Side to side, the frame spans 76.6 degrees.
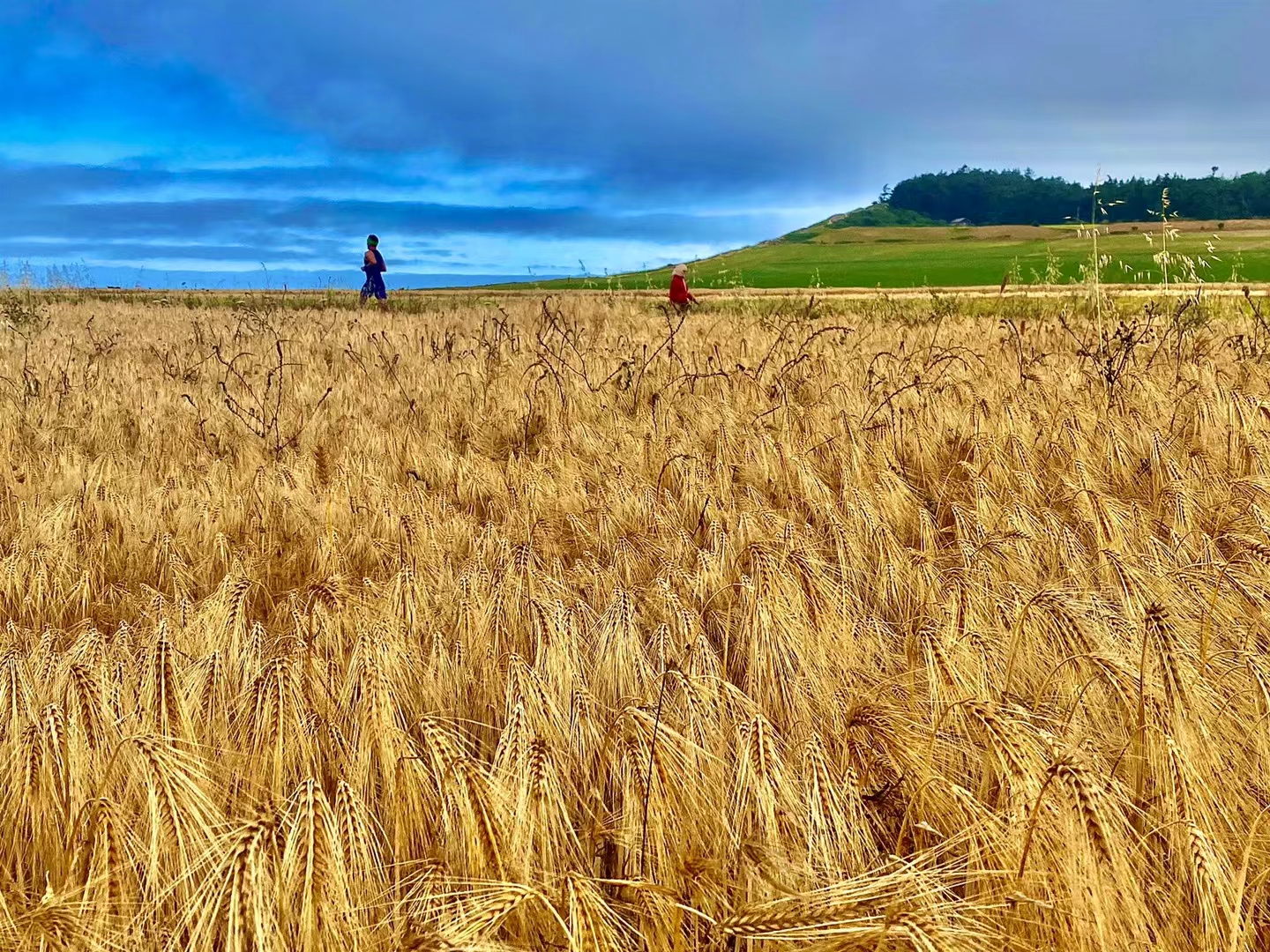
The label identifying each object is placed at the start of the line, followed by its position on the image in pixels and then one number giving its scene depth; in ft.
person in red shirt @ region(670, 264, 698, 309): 53.78
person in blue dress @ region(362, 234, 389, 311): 64.46
